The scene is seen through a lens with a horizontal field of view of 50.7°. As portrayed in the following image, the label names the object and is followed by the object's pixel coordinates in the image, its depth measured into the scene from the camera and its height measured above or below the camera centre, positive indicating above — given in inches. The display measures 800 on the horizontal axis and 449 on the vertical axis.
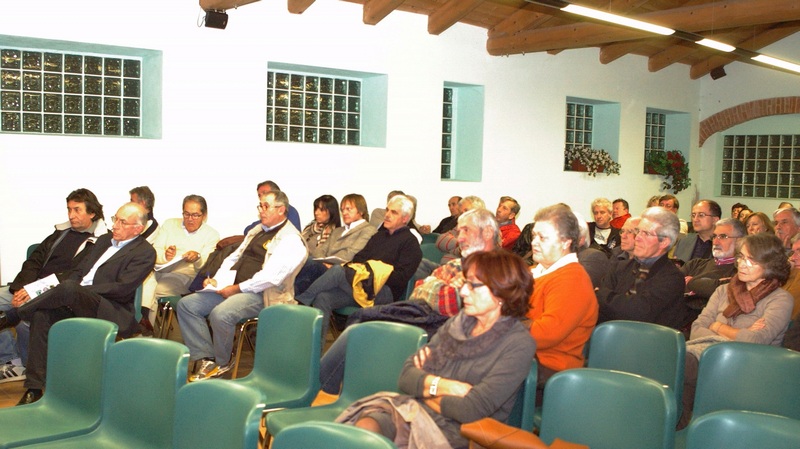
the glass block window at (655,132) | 564.1 +32.0
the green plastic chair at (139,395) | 116.8 -32.9
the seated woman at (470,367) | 113.8 -27.2
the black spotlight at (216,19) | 331.4 +58.0
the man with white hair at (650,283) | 168.9 -21.6
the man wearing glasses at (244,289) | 214.4 -32.3
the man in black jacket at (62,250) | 224.2 -23.8
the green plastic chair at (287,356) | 147.2 -33.6
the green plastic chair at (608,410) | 102.4 -29.2
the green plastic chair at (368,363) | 133.6 -31.3
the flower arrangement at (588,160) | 502.0 +10.1
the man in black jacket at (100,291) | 191.3 -29.8
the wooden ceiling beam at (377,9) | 367.2 +71.5
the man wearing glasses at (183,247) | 262.2 -25.8
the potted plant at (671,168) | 546.0 +7.5
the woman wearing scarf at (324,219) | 294.8 -17.3
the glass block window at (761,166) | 543.2 +10.6
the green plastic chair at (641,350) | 138.5 -29.0
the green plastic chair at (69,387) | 128.9 -35.9
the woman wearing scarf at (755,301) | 159.5 -22.9
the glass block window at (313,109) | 378.3 +28.0
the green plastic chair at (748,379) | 124.5 -29.9
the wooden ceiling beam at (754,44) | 511.5 +85.9
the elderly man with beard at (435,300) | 165.6 -25.6
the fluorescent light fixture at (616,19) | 299.9 +58.8
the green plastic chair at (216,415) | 93.4 -28.9
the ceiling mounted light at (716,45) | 350.1 +57.1
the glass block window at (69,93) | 307.6 +26.2
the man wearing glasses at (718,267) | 196.8 -21.2
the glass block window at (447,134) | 452.8 +21.0
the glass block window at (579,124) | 516.4 +32.8
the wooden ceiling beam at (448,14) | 382.7 +74.4
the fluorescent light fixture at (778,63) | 391.5 +57.1
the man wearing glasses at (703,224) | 260.4 -13.7
